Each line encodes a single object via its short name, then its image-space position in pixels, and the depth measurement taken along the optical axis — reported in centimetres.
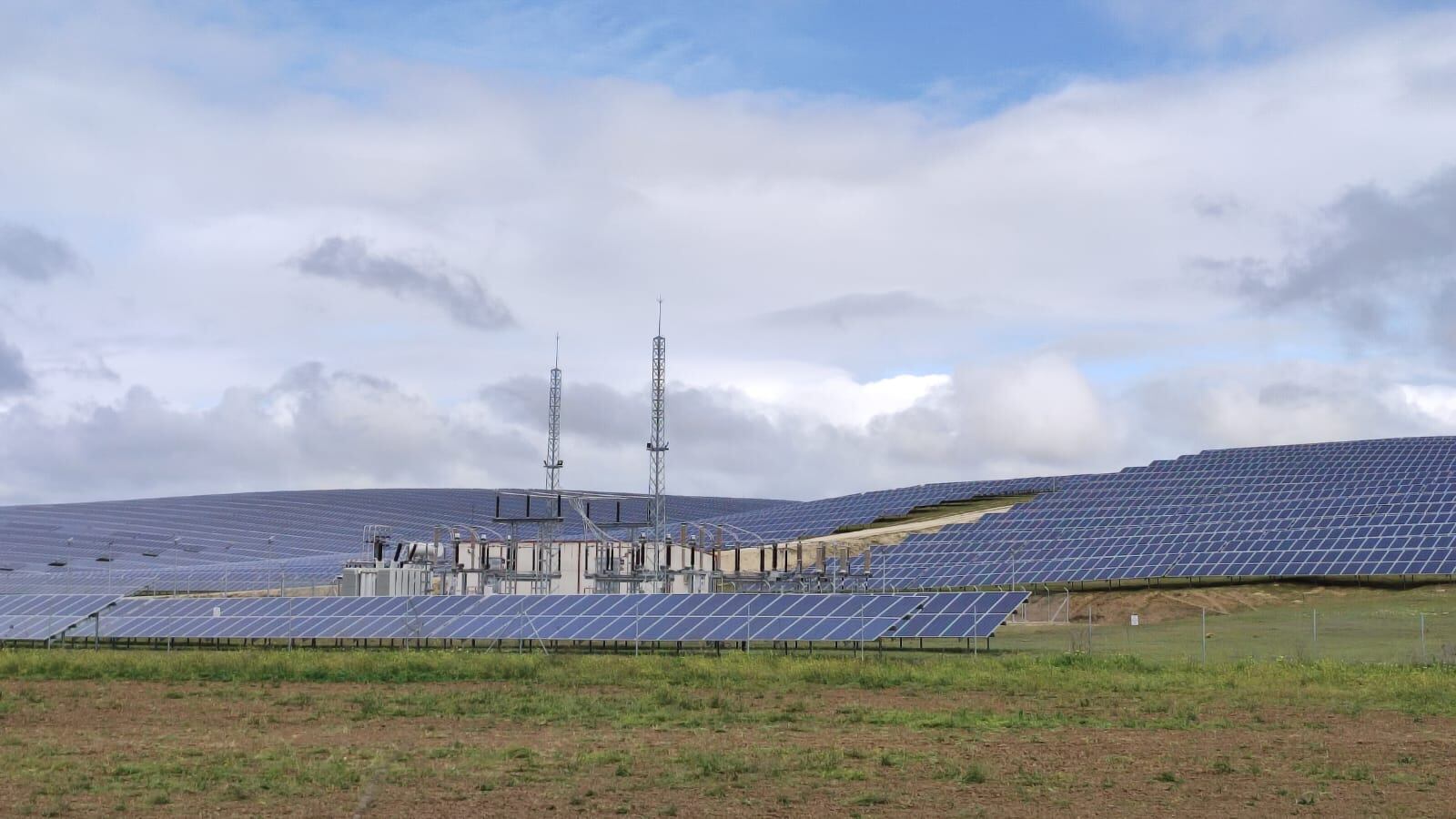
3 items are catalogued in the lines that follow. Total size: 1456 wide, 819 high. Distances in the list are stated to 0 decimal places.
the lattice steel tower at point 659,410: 6812
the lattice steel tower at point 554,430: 8788
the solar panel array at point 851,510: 10481
